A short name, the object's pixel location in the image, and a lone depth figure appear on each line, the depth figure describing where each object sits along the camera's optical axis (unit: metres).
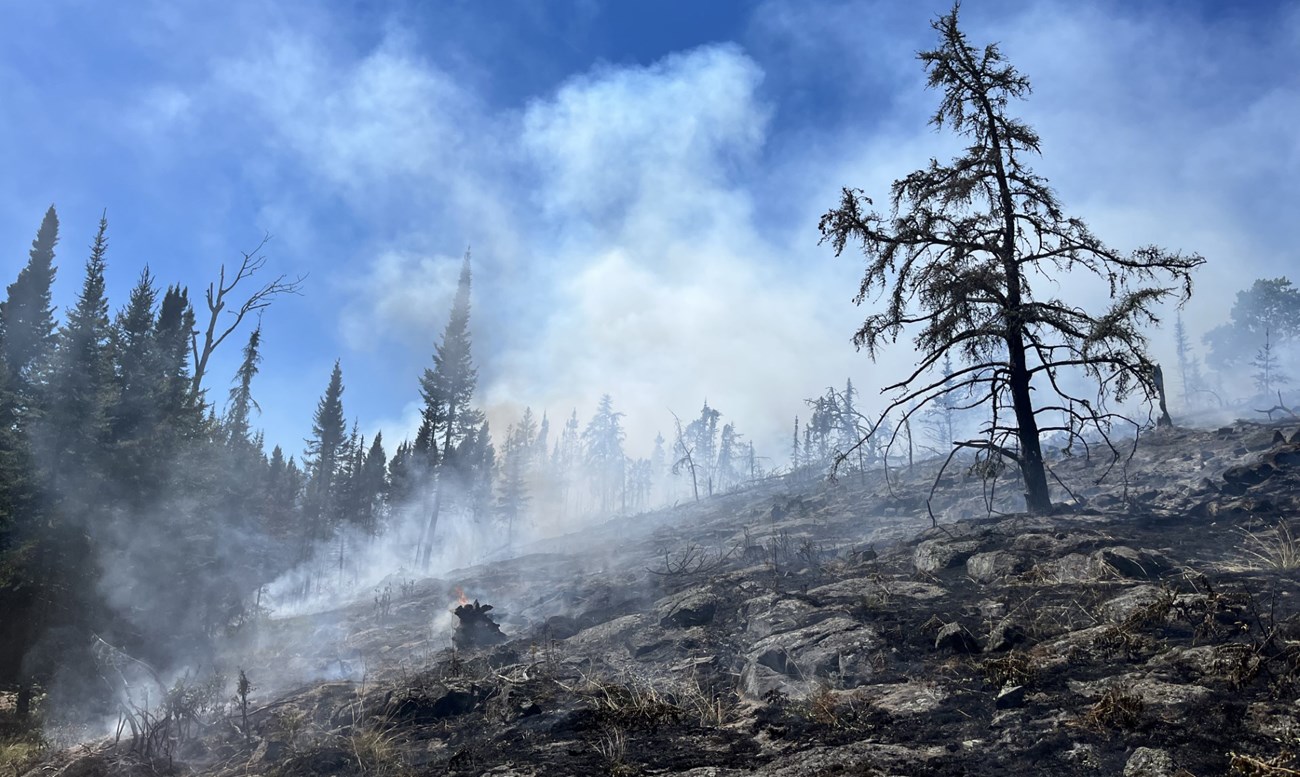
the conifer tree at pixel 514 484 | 83.00
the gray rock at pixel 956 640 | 6.18
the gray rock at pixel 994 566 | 8.28
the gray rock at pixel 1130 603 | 5.86
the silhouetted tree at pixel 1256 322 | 72.19
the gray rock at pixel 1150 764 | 3.50
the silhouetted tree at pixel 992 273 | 9.25
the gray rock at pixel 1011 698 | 4.78
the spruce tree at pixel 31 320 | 28.03
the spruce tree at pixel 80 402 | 22.12
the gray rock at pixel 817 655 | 6.47
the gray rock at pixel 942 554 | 9.46
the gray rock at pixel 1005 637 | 5.96
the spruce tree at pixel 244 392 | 40.50
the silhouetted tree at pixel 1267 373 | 72.44
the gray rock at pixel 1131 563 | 7.25
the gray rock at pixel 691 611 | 10.02
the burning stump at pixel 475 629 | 13.48
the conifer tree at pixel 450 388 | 47.44
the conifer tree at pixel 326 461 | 54.62
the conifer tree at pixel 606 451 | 114.69
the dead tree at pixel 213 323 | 27.63
